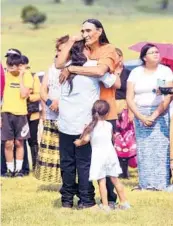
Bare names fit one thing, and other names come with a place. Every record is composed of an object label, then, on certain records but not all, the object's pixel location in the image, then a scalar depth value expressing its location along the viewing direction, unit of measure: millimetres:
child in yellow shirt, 16843
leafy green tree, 75733
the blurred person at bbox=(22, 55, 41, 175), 17106
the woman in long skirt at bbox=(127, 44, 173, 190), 14566
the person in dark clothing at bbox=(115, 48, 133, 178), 16289
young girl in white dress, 12365
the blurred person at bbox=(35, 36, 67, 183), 14641
